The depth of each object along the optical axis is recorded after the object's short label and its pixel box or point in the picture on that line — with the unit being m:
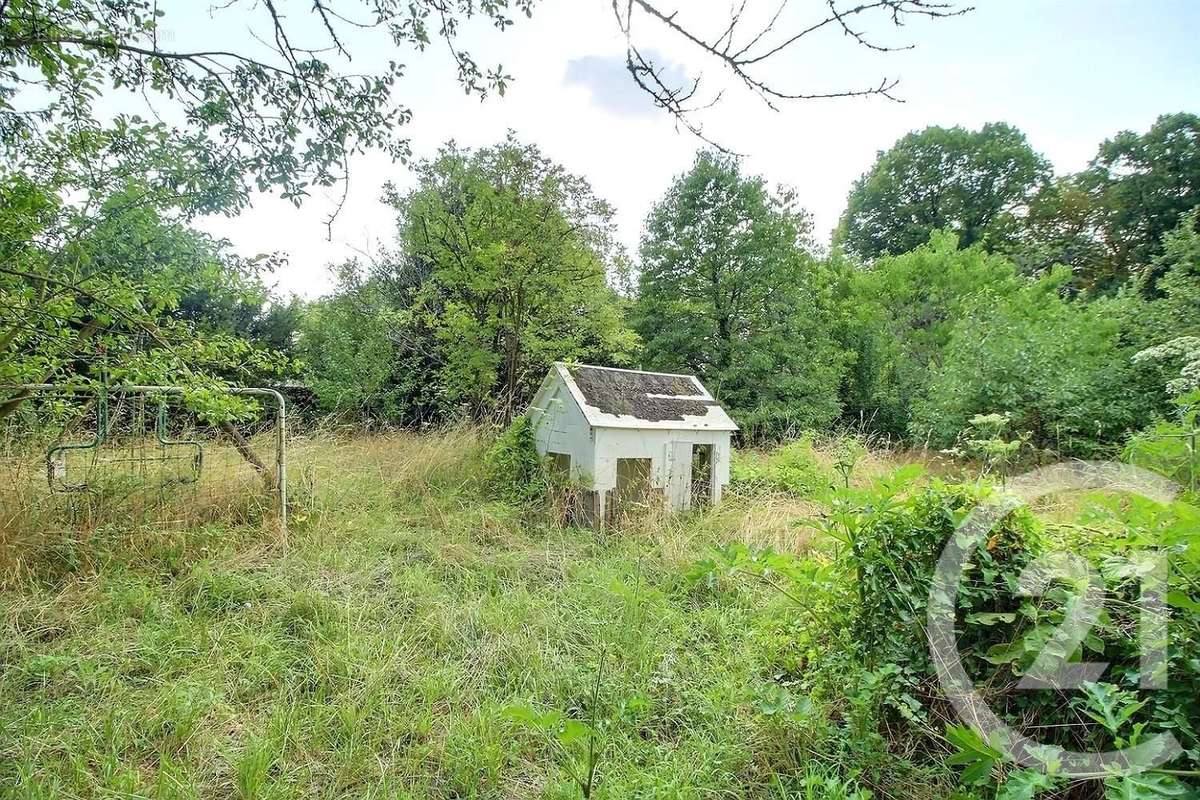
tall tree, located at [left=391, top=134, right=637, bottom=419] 7.50
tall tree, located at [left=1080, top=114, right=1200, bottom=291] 15.67
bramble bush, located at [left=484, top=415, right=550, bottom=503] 6.02
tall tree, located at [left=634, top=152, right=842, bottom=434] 11.63
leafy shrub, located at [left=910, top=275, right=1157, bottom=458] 7.66
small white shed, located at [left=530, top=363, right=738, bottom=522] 5.60
